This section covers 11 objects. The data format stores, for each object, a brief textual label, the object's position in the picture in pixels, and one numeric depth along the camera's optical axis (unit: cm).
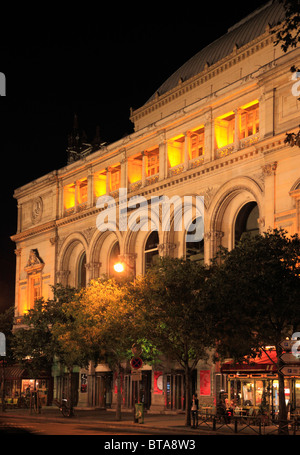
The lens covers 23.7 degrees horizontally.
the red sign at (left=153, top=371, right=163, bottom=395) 5100
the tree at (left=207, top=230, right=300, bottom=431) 3094
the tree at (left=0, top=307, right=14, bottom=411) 6619
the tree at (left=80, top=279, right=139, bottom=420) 4219
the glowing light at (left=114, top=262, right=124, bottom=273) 3942
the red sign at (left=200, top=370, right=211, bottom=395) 4656
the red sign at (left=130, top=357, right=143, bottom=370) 3669
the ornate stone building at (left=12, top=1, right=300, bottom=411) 4362
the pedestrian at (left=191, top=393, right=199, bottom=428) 3465
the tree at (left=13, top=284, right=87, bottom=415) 5222
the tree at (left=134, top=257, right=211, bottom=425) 3775
